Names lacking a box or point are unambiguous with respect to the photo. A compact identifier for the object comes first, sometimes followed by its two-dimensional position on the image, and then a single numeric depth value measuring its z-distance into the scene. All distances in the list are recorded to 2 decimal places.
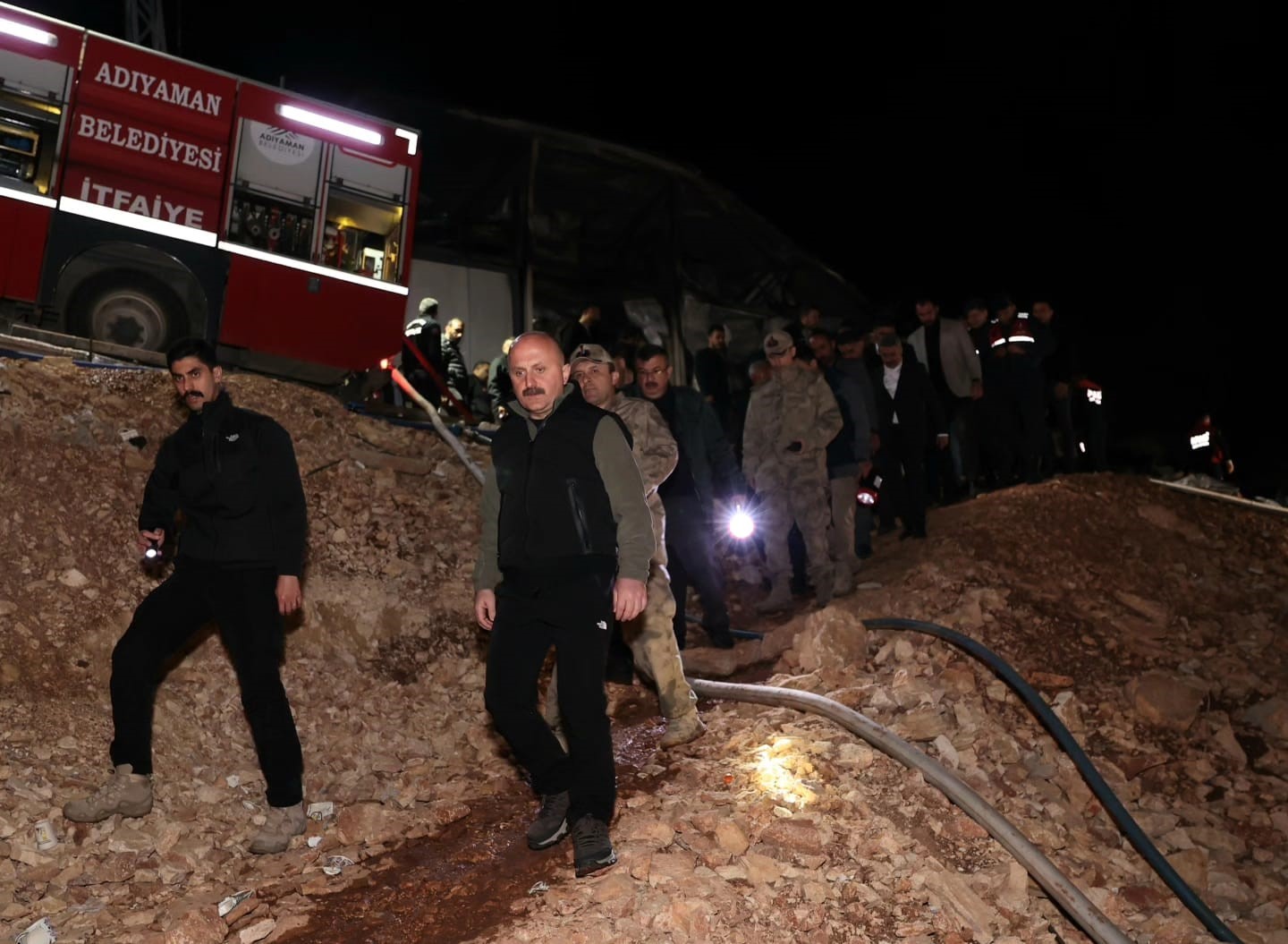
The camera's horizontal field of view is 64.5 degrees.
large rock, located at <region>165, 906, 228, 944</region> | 3.53
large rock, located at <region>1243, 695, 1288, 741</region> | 6.45
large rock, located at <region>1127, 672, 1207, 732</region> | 6.31
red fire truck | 8.89
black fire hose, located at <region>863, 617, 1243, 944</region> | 4.68
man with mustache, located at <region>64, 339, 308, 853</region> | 4.29
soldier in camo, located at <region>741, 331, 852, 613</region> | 7.38
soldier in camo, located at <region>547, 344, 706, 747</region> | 5.07
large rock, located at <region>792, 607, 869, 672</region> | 6.12
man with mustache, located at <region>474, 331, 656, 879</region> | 3.69
